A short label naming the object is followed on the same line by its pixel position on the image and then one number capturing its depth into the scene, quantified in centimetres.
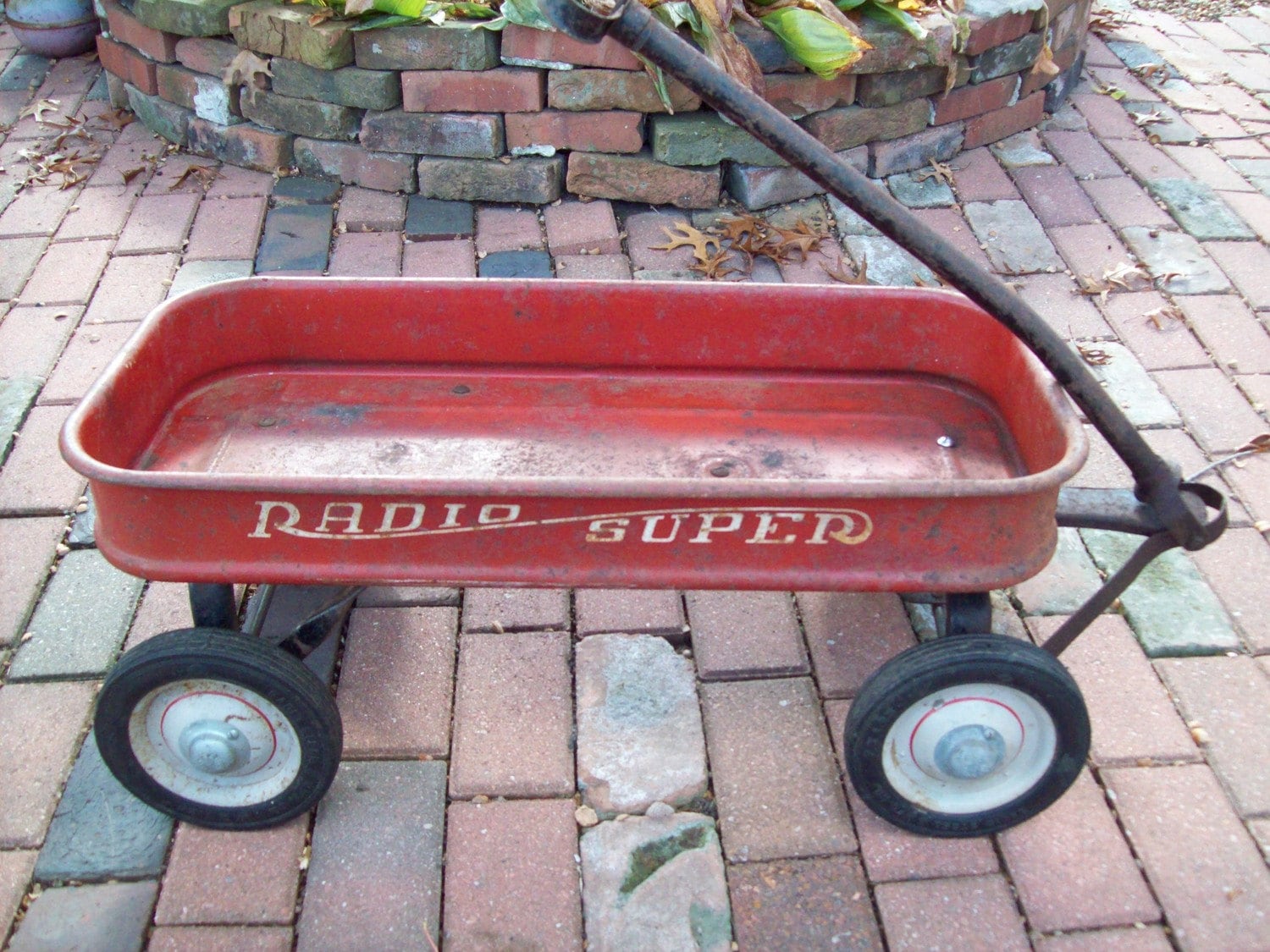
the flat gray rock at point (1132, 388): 310
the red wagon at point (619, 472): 166
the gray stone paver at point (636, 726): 217
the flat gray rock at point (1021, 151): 427
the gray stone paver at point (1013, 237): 372
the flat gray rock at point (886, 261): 361
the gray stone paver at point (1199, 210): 389
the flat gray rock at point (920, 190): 401
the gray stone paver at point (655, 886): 192
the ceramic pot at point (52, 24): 491
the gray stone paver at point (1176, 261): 363
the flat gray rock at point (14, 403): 299
